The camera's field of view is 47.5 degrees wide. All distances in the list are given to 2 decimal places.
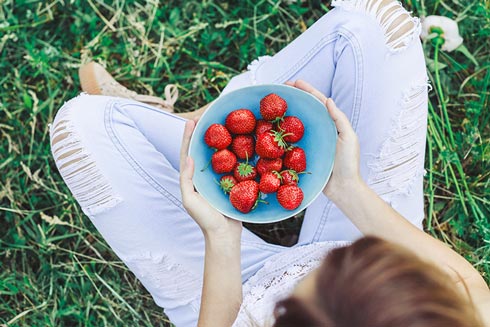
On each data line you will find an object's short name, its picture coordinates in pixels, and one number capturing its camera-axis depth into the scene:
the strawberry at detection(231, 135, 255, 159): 1.11
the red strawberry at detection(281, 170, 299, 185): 1.09
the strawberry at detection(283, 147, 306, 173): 1.09
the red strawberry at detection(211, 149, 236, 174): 1.09
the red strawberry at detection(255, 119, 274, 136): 1.10
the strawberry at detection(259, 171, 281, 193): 1.08
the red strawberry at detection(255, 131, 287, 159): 1.07
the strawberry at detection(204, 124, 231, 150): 1.07
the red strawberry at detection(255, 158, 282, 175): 1.10
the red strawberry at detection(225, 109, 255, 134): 1.08
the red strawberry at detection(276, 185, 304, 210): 1.06
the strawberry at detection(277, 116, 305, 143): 1.08
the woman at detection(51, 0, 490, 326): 1.05
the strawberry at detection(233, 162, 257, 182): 1.11
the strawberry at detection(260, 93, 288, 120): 1.06
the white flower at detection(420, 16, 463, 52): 1.58
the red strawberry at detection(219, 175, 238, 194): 1.10
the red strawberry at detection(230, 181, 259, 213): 1.07
